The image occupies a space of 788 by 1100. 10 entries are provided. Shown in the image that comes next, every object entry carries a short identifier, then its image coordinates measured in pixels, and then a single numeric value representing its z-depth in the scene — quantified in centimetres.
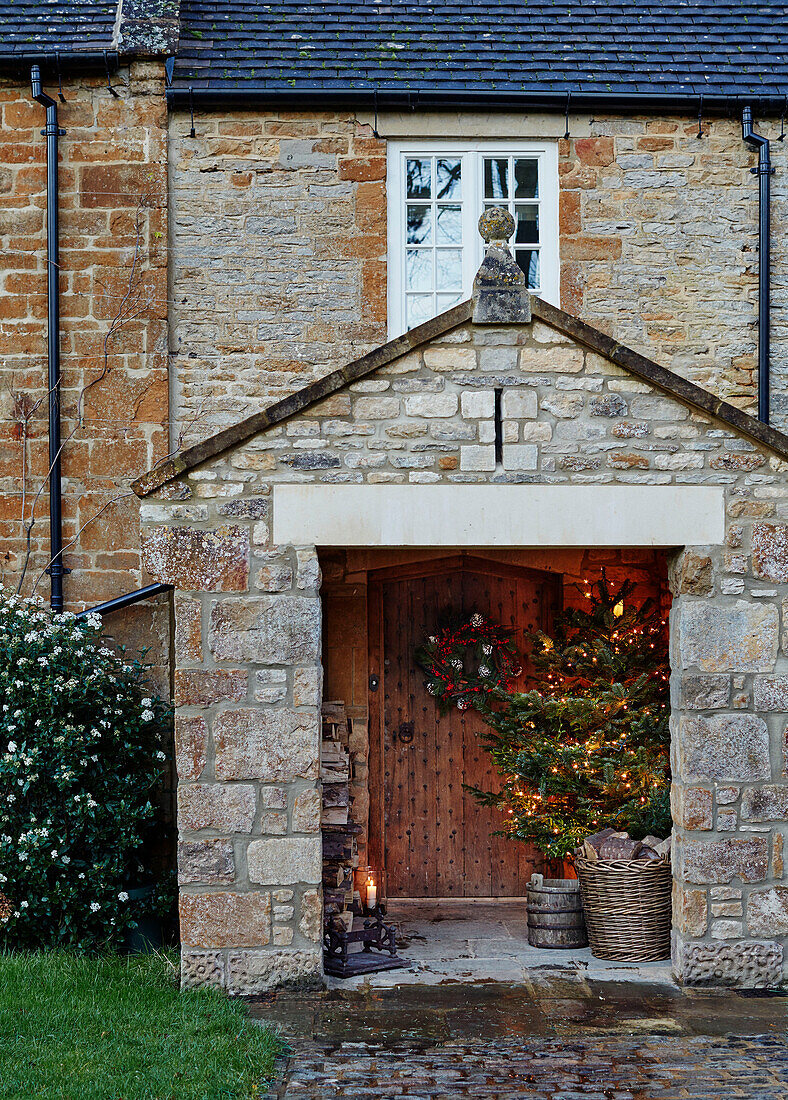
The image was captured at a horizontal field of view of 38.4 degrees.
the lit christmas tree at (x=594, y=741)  665
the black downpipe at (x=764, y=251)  778
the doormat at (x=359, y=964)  616
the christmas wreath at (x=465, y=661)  813
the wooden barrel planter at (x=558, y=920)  678
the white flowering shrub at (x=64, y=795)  627
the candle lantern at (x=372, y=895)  698
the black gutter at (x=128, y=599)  734
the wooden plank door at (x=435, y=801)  820
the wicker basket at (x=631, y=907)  633
